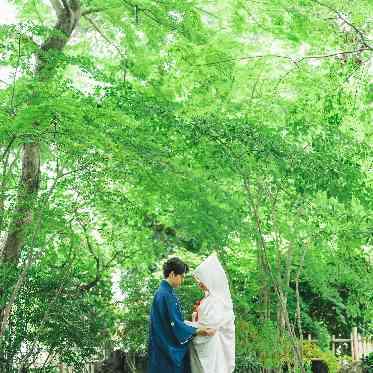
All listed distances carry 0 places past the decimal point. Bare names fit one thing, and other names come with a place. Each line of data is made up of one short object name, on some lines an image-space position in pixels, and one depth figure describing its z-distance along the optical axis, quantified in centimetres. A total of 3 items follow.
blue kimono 600
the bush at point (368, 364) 1078
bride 604
